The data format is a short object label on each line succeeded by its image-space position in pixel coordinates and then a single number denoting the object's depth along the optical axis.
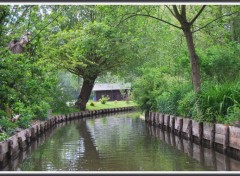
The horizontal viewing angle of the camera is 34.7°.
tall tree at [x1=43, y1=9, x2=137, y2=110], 29.22
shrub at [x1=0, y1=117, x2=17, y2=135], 12.88
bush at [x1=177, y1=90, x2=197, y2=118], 14.63
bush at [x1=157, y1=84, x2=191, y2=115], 18.39
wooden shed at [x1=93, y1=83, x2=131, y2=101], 65.22
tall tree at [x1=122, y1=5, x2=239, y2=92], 14.95
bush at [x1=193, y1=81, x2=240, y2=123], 12.23
